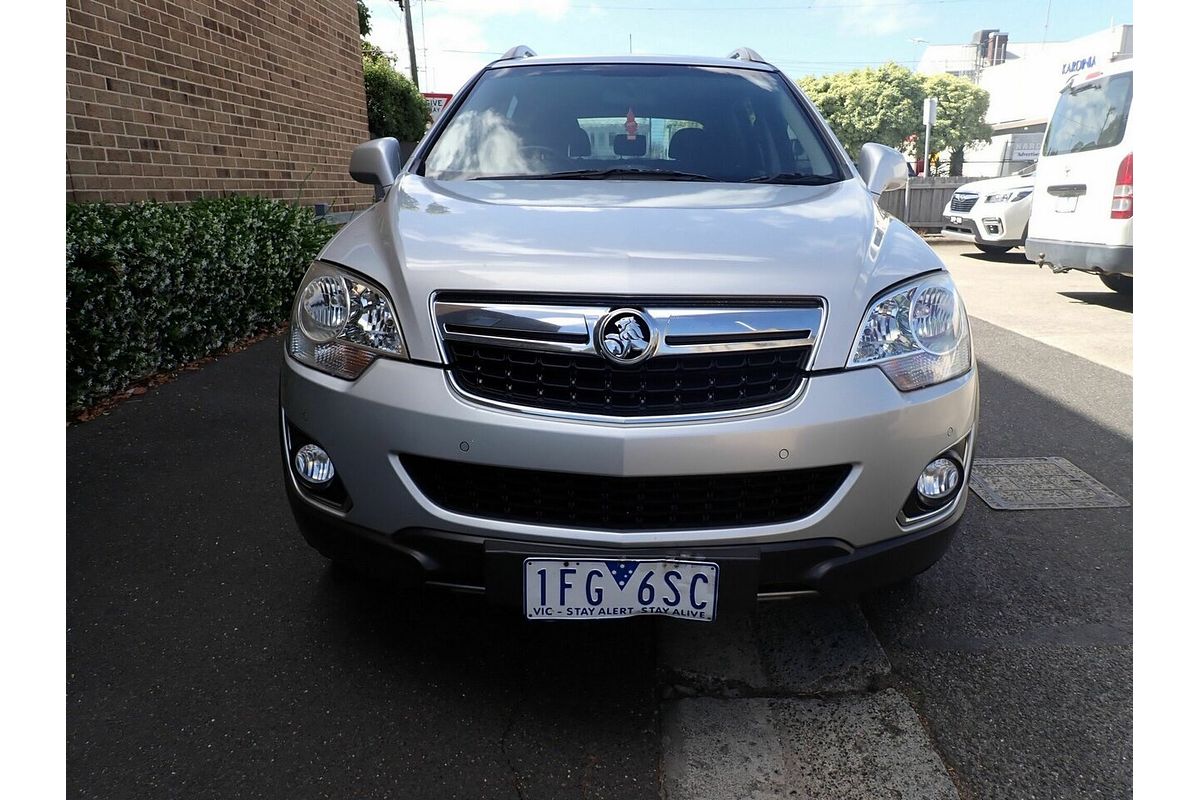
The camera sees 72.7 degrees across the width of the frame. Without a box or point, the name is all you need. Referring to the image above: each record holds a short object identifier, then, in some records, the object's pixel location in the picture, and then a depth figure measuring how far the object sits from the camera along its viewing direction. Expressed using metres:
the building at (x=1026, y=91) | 35.44
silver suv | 1.77
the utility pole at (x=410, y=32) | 23.43
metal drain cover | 3.29
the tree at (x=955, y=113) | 40.16
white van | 7.01
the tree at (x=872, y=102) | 40.47
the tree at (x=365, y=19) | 12.55
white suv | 11.97
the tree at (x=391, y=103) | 13.23
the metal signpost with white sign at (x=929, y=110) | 15.56
